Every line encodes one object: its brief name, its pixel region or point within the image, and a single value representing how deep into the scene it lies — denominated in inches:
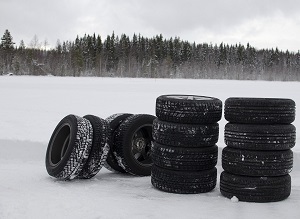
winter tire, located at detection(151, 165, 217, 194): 213.3
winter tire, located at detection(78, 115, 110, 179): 234.8
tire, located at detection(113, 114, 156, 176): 251.8
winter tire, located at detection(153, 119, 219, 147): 212.8
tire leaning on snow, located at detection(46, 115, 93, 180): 227.5
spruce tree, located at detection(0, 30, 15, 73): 2801.7
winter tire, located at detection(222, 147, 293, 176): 198.2
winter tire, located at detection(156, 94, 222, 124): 212.6
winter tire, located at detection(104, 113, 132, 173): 259.6
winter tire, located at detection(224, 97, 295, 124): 199.2
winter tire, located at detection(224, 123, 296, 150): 197.6
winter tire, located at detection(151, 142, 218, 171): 213.9
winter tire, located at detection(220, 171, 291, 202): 198.1
